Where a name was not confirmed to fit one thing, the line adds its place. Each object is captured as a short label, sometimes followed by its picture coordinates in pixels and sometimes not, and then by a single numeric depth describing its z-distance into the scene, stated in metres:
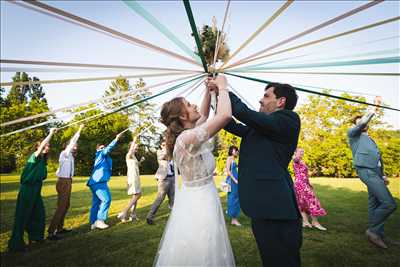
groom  1.77
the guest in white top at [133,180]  6.22
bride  1.85
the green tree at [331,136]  19.01
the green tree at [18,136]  25.86
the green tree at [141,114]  39.03
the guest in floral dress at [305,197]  5.11
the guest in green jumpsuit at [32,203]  4.20
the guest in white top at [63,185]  4.95
